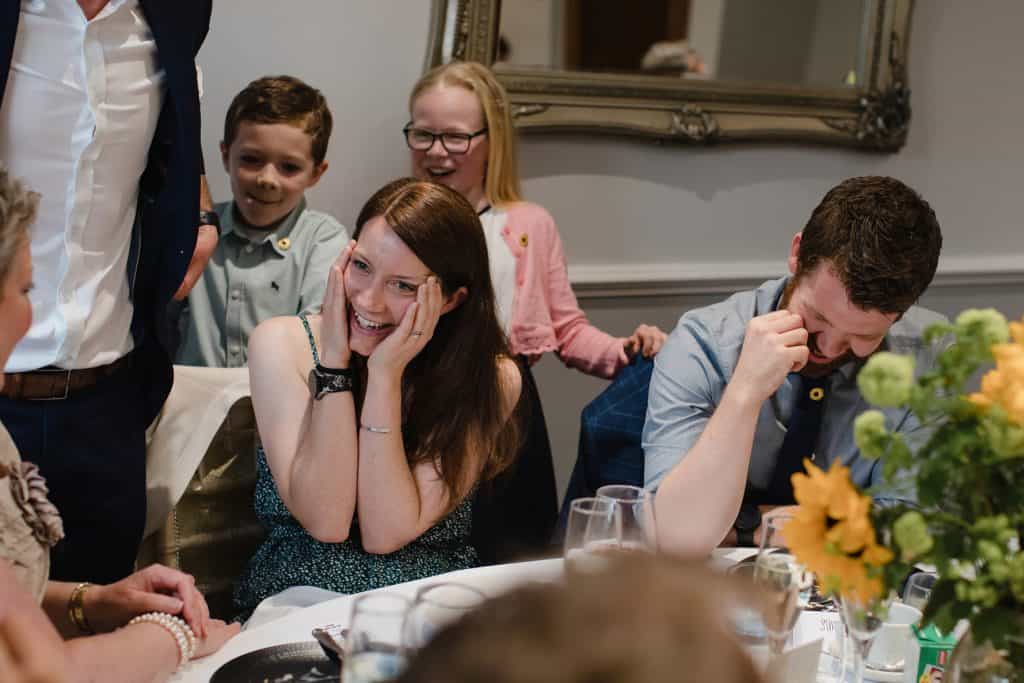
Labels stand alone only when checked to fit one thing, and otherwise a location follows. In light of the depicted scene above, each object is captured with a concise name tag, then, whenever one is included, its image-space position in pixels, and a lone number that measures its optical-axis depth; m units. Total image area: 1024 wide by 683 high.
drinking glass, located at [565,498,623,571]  2.45
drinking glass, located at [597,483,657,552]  2.46
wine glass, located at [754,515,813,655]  2.39
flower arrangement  2.20
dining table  2.54
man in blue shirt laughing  2.84
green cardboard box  2.51
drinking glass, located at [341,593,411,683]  2.13
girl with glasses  3.41
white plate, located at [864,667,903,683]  2.53
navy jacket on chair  3.04
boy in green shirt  3.33
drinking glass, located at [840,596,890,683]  2.36
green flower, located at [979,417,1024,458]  2.22
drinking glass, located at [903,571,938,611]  2.58
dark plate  2.49
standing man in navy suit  2.81
